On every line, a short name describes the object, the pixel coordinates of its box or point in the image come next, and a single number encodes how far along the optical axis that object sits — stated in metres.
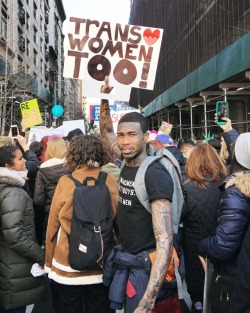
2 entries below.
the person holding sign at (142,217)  2.33
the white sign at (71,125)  8.56
